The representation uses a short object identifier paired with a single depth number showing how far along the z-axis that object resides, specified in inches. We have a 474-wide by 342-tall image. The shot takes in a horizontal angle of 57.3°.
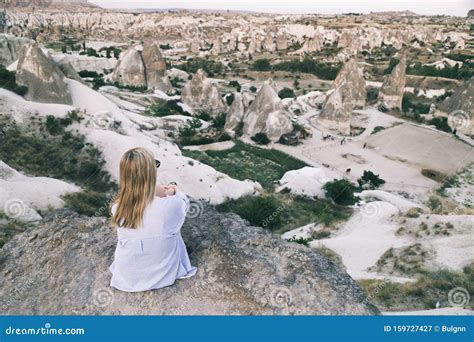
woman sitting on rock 117.0
